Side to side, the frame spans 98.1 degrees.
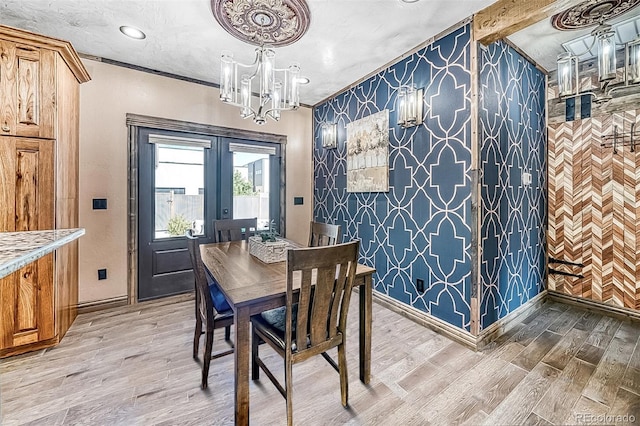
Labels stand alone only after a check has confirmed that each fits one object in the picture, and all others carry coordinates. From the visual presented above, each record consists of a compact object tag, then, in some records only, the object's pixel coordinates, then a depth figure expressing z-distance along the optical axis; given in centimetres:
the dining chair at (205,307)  179
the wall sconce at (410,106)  272
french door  328
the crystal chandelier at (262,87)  210
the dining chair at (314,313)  141
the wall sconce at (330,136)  398
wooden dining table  140
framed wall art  317
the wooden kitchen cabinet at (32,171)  212
